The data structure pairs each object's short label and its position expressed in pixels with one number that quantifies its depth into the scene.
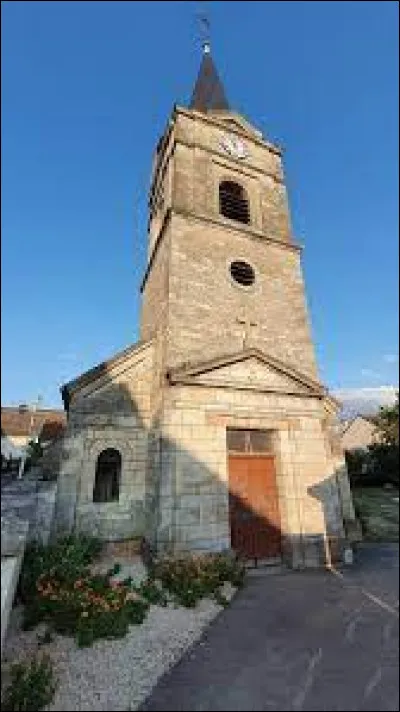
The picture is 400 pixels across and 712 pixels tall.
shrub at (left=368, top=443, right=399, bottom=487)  23.67
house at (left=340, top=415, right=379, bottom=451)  32.97
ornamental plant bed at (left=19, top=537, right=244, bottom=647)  5.89
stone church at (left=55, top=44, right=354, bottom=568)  9.03
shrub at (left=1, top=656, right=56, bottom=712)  4.15
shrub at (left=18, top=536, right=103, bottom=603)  6.77
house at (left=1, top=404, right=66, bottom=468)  22.23
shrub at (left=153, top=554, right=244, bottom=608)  6.96
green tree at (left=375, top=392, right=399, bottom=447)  24.02
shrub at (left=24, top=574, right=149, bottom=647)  5.75
